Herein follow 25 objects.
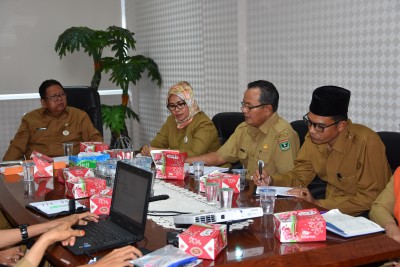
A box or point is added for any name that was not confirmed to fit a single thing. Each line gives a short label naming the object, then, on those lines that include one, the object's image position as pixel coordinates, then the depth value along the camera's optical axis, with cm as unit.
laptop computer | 211
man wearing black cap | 294
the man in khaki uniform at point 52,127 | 493
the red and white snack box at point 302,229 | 206
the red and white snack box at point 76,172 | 304
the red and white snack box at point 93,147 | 394
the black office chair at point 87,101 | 530
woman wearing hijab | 406
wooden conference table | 193
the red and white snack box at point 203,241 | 190
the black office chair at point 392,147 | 294
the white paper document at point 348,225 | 212
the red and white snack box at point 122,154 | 356
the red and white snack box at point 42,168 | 353
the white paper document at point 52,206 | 262
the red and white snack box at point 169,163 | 329
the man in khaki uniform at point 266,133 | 351
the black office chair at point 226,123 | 419
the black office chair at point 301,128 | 366
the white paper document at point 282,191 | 277
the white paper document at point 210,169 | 333
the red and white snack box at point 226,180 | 283
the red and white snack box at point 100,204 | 253
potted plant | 679
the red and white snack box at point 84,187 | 288
